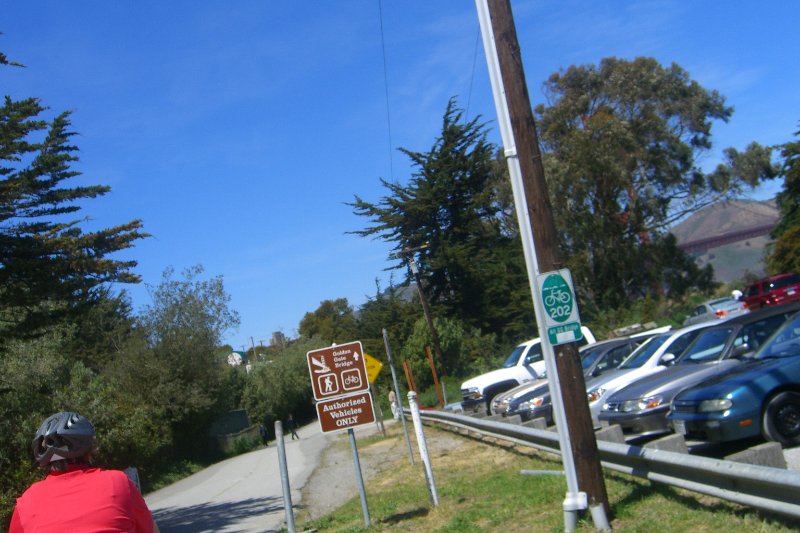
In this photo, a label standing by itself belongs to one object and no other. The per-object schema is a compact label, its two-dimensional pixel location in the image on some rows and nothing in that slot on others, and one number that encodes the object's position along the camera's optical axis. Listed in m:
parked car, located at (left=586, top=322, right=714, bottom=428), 13.48
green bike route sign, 7.33
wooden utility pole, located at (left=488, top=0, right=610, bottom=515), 7.27
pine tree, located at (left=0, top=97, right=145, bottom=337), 14.38
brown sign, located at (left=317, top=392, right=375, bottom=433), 10.59
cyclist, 3.54
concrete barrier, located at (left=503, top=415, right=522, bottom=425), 13.67
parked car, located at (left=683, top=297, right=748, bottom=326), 35.62
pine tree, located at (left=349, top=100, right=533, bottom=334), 50.50
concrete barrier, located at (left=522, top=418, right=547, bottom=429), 12.38
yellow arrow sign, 17.69
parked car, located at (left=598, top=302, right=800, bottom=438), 10.62
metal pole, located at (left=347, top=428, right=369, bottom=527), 9.98
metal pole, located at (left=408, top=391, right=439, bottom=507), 10.09
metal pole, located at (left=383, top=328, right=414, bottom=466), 17.22
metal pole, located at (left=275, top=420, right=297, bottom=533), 8.91
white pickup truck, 22.22
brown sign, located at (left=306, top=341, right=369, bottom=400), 10.66
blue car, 8.50
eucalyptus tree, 47.88
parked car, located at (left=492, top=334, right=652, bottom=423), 16.03
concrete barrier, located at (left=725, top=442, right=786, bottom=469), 6.44
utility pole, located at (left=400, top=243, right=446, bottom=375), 38.08
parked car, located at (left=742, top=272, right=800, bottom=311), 32.75
